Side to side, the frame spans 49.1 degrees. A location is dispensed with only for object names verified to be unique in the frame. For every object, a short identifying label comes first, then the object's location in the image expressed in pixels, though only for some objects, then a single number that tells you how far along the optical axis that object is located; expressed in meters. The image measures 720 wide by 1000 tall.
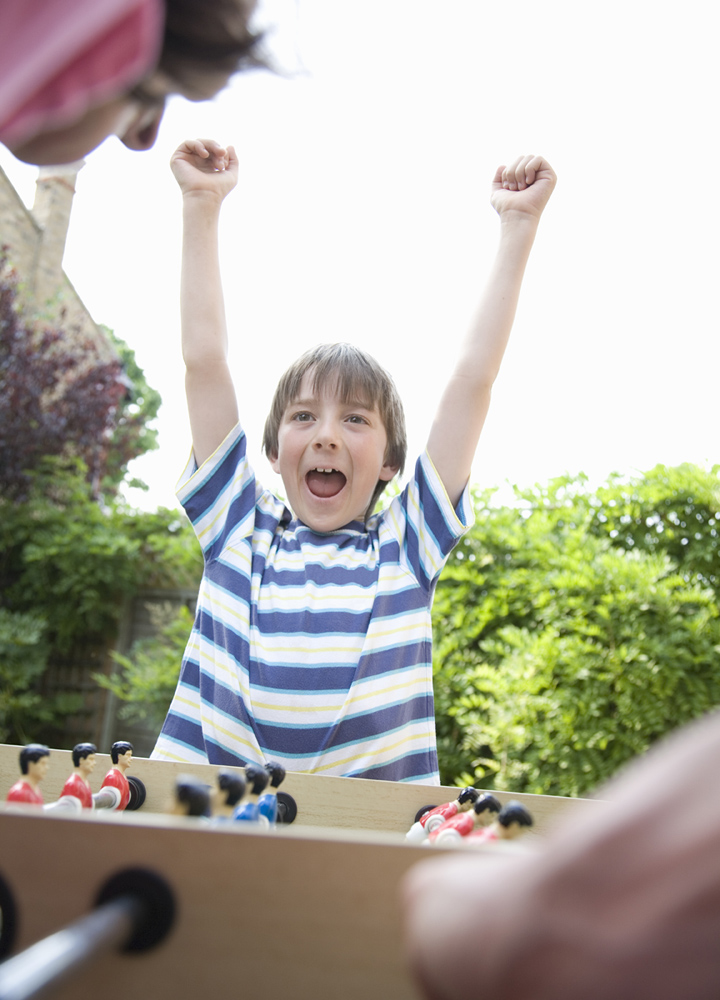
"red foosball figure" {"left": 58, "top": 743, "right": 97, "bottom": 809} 1.04
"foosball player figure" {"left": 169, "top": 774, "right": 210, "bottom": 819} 0.73
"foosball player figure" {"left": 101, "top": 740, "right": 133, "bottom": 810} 1.24
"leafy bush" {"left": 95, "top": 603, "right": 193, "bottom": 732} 4.31
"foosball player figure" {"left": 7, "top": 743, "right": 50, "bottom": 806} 0.95
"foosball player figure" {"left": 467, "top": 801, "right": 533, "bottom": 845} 0.86
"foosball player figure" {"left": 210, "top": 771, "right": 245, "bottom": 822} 0.87
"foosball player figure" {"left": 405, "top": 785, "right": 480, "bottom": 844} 1.15
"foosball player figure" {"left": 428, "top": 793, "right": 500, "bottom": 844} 0.98
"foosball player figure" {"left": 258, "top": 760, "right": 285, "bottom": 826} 0.99
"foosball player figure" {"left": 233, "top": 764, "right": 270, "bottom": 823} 0.95
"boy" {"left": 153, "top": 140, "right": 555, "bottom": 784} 1.53
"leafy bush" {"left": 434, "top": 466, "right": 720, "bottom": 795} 2.83
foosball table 0.57
